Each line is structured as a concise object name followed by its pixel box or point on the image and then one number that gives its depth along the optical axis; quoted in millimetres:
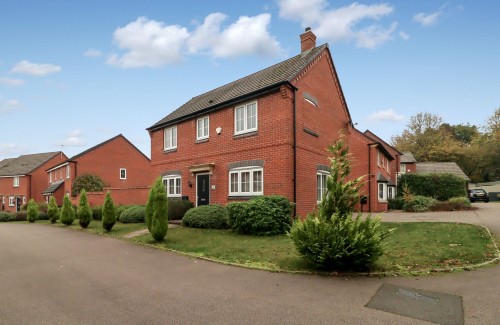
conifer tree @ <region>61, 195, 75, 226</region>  19766
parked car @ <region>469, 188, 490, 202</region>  36781
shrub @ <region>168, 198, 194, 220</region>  16828
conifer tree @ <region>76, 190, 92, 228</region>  17406
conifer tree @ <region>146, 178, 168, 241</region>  11664
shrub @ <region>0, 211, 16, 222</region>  31223
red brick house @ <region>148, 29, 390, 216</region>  14078
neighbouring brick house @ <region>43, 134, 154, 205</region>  34969
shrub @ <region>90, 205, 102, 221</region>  22375
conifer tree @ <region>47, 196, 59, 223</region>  22656
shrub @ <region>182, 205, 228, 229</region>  14031
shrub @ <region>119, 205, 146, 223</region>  18375
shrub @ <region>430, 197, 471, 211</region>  21766
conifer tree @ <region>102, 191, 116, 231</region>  15406
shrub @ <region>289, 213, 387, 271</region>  6727
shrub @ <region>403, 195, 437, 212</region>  22634
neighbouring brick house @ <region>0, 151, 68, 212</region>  42991
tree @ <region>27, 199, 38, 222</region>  26719
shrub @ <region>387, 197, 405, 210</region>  26484
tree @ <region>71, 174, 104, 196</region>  32406
